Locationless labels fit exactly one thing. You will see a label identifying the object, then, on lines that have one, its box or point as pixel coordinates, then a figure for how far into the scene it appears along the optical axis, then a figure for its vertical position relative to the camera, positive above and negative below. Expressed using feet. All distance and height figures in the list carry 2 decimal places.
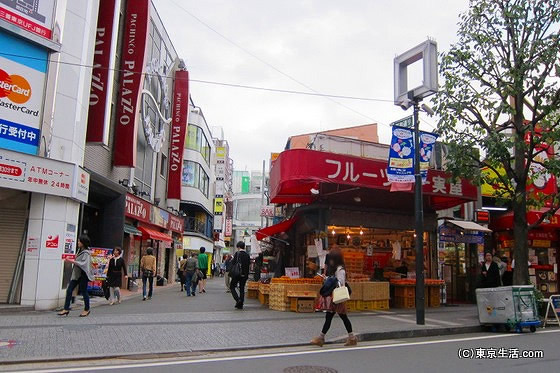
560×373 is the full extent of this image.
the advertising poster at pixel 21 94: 37.76 +13.18
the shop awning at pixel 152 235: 73.20 +3.11
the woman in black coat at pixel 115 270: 45.83 -1.73
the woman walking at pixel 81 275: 35.55 -1.82
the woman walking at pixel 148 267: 52.90 -1.53
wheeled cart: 34.42 -3.32
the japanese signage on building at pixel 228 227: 226.79 +14.47
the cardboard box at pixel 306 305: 43.23 -4.41
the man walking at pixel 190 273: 61.34 -2.46
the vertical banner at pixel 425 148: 39.40 +9.90
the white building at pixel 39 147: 38.01 +8.97
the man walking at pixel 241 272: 44.32 -1.51
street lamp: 36.91 +14.08
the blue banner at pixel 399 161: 38.40 +8.39
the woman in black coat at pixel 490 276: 44.75 -1.18
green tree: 41.96 +15.84
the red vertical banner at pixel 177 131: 96.68 +26.25
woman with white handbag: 28.14 -2.34
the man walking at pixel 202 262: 64.13 -0.96
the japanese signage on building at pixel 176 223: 97.91 +6.98
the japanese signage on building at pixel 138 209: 65.98 +6.95
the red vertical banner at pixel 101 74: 49.06 +19.38
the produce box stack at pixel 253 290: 58.18 -4.25
